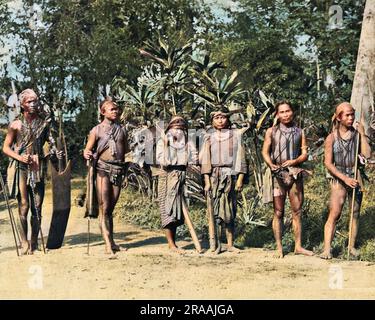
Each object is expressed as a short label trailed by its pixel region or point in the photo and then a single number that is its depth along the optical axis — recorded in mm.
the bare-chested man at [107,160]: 6719
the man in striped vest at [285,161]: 6375
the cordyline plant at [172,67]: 8367
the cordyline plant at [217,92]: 7496
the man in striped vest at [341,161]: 6215
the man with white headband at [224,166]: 6730
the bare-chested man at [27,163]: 6719
